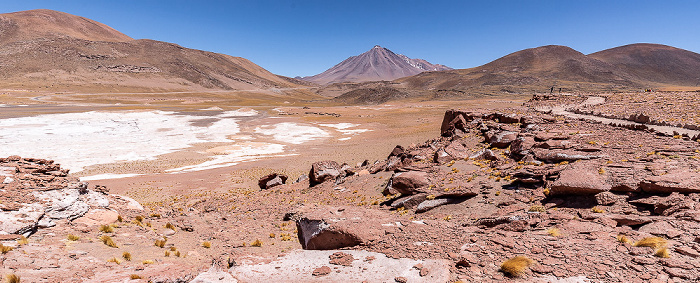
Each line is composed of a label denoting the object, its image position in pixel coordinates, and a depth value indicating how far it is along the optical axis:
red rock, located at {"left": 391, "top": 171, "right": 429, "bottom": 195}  12.26
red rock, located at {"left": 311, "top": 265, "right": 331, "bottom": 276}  6.20
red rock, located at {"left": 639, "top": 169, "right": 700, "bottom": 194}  7.54
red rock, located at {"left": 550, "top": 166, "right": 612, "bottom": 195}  8.54
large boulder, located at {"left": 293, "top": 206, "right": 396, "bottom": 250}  7.45
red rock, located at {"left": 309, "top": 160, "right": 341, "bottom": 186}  18.74
